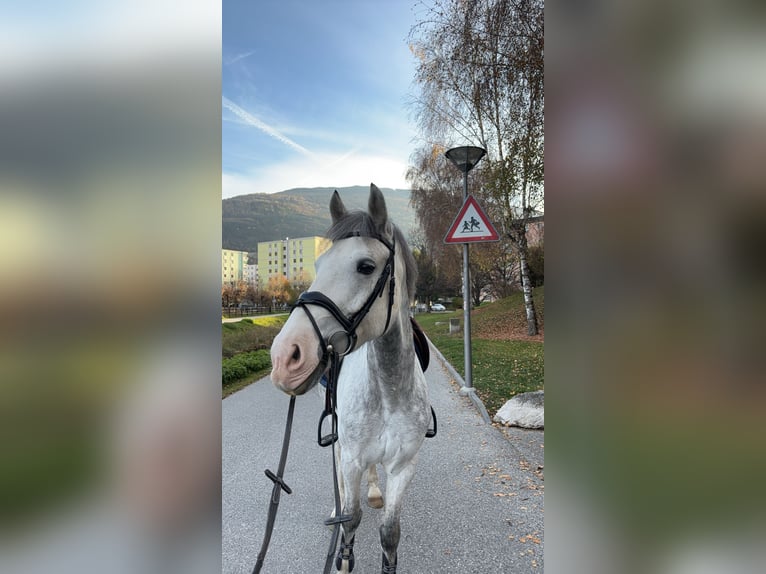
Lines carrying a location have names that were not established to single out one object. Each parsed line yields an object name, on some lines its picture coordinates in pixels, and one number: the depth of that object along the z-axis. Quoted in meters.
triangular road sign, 5.34
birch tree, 5.56
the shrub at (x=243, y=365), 7.64
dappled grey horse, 1.31
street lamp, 6.04
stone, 4.75
